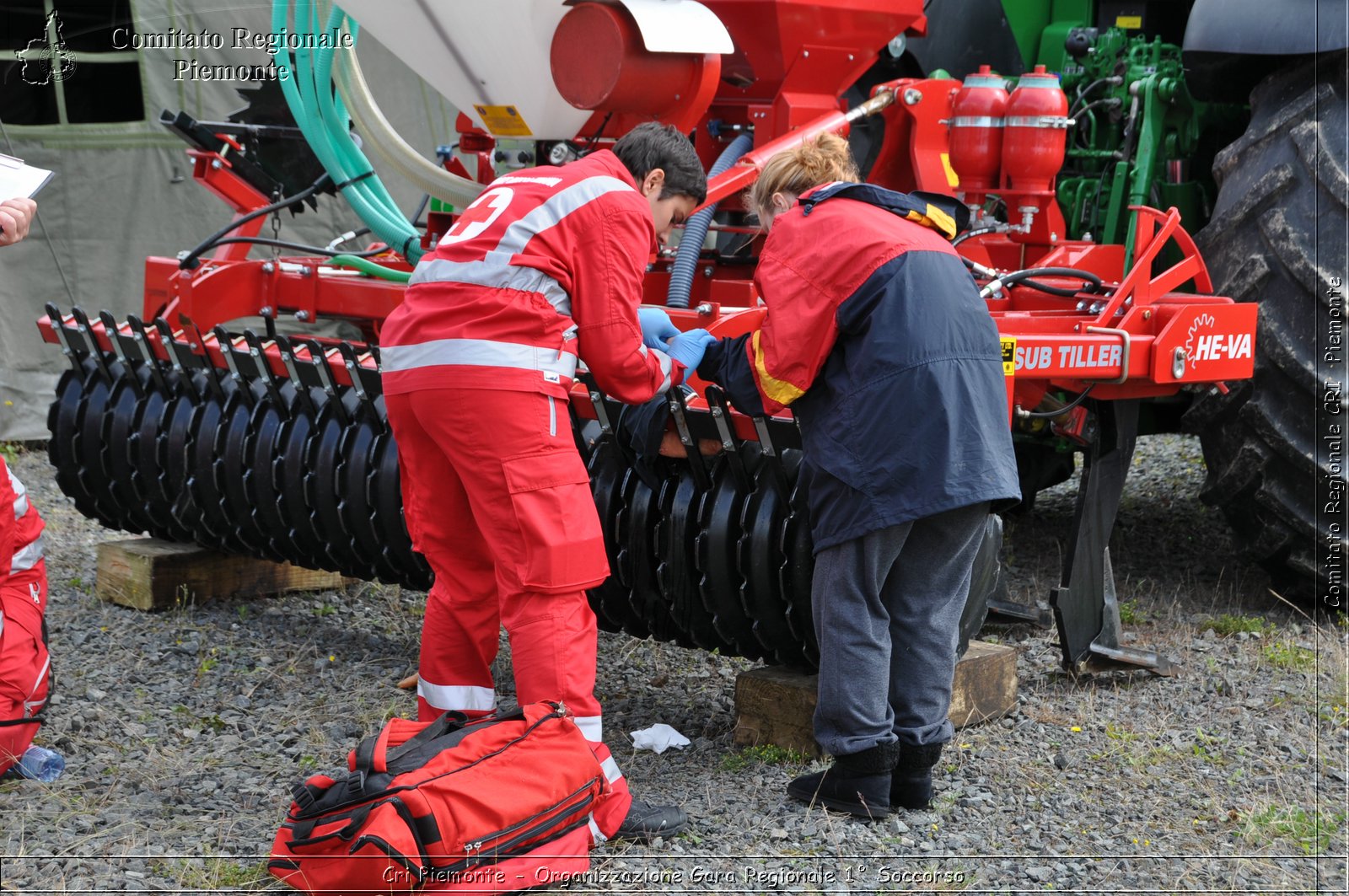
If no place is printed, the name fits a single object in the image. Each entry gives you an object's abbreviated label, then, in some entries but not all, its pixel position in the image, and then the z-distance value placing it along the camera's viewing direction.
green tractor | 4.05
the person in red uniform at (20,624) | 3.21
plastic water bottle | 3.26
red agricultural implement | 3.46
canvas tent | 6.95
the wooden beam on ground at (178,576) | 4.60
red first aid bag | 2.56
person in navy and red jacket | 2.94
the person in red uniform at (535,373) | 2.92
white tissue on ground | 3.52
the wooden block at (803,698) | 3.43
